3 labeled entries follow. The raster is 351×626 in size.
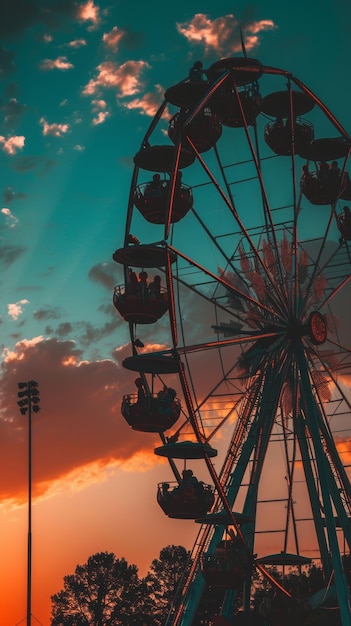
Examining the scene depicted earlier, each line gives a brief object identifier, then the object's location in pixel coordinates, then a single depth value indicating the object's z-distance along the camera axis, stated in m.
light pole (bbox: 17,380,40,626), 43.31
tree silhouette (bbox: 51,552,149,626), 82.12
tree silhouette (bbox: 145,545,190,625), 82.45
